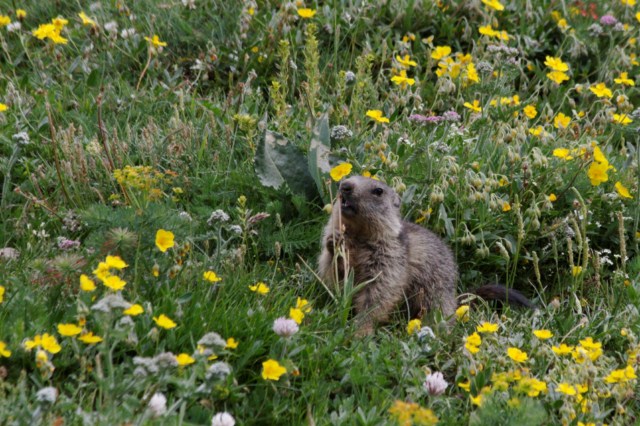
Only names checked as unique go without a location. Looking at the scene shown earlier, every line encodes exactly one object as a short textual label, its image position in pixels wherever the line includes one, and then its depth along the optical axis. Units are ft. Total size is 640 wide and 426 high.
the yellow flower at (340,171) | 34.50
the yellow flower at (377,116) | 37.60
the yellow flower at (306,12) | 47.78
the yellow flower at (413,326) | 29.53
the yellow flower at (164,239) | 27.07
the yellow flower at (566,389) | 25.04
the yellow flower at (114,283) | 23.39
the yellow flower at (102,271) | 24.13
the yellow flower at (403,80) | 41.06
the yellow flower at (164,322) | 24.14
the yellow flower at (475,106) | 40.75
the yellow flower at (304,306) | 28.43
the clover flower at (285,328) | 24.85
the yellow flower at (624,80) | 44.16
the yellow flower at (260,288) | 29.40
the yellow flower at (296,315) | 27.09
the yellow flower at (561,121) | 42.93
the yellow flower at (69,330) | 22.86
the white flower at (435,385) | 24.52
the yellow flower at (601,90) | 42.32
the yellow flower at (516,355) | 26.76
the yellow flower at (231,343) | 25.00
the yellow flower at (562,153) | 37.86
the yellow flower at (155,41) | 45.85
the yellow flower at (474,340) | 27.35
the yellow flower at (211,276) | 28.25
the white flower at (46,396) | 19.45
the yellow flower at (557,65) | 43.40
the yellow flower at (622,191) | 37.88
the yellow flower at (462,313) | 32.01
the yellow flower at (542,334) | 27.43
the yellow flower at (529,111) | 43.19
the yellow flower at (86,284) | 23.47
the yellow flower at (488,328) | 28.40
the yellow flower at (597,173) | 36.63
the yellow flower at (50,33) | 42.52
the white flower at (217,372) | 20.39
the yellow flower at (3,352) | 23.46
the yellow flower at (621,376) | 26.00
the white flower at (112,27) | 46.98
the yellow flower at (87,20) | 45.62
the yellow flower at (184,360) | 22.20
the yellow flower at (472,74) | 43.06
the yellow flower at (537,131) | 41.65
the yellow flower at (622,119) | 41.14
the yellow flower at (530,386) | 23.84
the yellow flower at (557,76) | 43.52
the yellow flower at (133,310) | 22.84
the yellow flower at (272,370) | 24.82
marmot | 34.55
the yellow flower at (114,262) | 24.44
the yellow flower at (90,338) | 23.19
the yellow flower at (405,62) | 43.47
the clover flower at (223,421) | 21.91
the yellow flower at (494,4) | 47.67
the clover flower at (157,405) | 21.02
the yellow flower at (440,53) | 46.04
